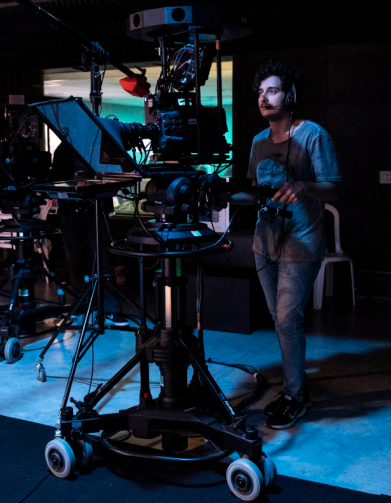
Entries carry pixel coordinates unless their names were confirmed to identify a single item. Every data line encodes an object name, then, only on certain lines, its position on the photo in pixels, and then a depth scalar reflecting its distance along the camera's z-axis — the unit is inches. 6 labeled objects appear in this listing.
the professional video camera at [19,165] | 171.0
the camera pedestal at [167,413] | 99.2
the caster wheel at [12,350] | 158.4
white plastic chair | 213.3
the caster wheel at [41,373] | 144.3
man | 115.3
